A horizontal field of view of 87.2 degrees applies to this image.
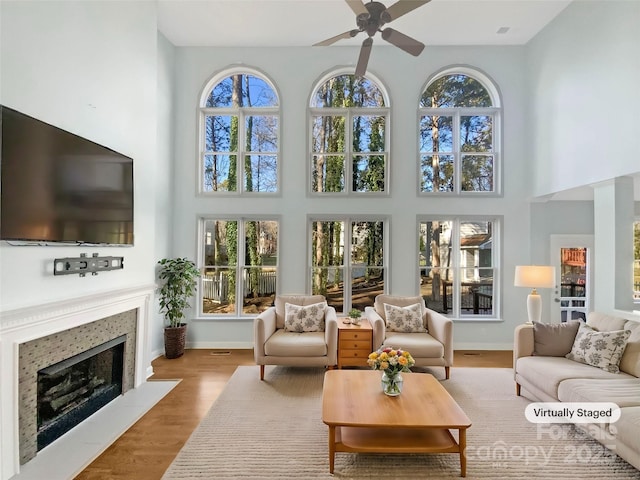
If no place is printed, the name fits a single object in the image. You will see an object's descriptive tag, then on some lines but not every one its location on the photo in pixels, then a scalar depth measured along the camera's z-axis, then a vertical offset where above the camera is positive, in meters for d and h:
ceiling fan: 2.77 +1.96
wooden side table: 4.07 -1.24
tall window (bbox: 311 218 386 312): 5.46 -0.26
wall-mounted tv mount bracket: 2.71 -0.21
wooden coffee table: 2.26 -1.23
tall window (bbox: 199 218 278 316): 5.44 -0.37
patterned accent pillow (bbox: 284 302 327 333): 4.39 -0.99
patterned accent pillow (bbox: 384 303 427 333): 4.40 -1.00
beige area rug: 2.36 -1.61
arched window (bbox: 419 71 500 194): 5.46 +1.79
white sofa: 2.31 -1.16
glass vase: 2.73 -1.15
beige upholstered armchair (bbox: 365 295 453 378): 3.90 -1.10
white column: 3.72 -0.01
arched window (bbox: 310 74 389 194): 5.45 +1.75
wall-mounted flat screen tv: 2.27 +0.44
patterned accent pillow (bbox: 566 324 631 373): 3.05 -0.97
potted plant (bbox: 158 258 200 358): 4.81 -0.76
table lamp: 4.17 -0.44
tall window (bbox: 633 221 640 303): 5.10 -0.25
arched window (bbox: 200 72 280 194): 5.46 +1.77
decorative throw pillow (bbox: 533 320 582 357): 3.48 -0.98
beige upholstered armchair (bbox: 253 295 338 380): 3.91 -1.18
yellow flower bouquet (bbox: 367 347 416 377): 2.71 -0.97
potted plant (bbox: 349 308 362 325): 4.44 -0.96
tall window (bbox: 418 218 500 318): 5.45 -0.35
